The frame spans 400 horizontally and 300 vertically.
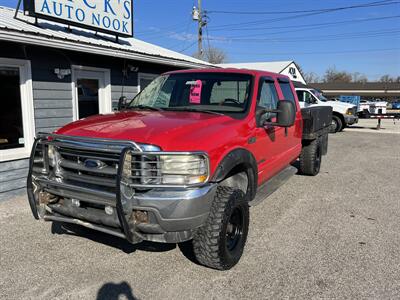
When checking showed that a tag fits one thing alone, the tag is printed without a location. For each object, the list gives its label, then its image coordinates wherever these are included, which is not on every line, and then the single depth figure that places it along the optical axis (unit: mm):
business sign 6773
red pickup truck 3012
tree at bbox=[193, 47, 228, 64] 60044
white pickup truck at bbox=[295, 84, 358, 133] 16641
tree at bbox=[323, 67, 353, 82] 102238
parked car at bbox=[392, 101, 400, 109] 46312
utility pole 31892
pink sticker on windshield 4533
